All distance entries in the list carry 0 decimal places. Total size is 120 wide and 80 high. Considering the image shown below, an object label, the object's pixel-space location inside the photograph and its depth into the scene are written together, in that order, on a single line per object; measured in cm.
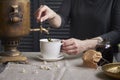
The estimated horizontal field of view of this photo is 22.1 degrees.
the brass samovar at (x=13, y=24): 141
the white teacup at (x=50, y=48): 148
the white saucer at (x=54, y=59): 148
